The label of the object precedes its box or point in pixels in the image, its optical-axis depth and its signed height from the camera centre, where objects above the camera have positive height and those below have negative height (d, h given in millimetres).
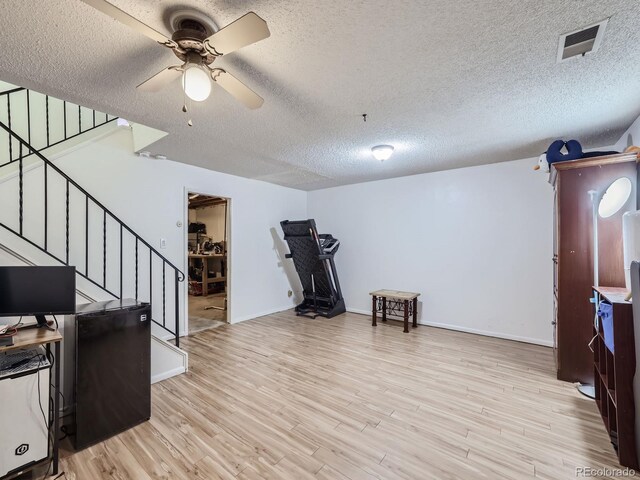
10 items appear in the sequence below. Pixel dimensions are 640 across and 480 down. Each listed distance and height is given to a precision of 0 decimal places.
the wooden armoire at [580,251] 2432 -99
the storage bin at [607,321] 1783 -544
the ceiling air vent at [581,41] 1459 +1098
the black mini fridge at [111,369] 1853 -887
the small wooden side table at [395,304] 4219 -1053
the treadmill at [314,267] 4777 -454
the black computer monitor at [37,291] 1780 -304
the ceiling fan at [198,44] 1188 +949
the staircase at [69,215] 2777 +304
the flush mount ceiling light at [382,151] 3160 +1020
